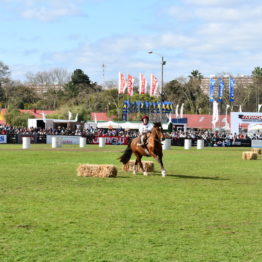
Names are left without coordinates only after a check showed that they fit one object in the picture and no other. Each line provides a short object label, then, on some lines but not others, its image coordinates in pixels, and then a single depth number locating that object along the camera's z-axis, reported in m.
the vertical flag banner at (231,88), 79.81
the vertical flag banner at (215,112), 75.96
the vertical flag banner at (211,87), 77.36
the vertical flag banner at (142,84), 82.44
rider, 22.56
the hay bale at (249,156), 37.66
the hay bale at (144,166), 24.61
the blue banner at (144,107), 97.06
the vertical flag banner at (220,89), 80.98
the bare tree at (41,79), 154.88
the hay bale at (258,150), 45.88
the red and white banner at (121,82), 83.19
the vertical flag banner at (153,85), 79.81
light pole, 60.61
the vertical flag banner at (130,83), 84.06
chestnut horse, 22.00
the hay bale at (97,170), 21.44
